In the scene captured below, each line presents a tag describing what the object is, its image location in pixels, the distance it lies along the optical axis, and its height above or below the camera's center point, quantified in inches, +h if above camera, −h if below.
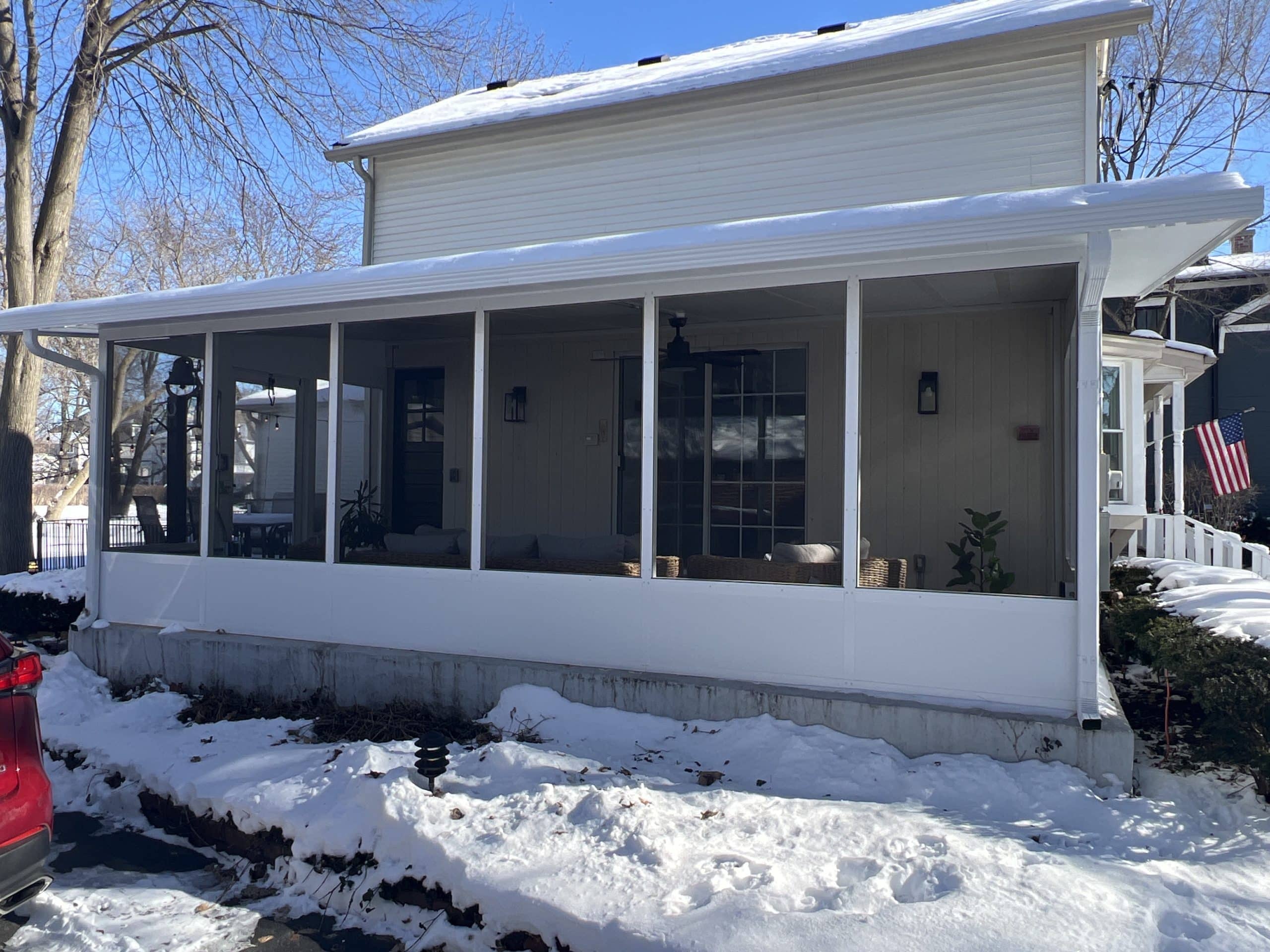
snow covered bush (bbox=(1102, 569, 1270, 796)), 162.1 -29.7
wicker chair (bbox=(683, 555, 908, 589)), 216.1 -14.8
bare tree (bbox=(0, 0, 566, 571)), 407.2 +180.9
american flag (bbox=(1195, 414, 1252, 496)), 450.3 +23.6
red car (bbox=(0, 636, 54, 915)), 122.3 -38.1
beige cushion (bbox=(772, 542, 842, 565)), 229.0 -11.4
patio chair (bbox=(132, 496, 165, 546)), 290.4 -7.0
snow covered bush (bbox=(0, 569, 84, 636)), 329.4 -37.6
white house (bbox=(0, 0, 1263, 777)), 190.9 +37.9
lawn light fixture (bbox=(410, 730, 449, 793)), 169.2 -44.8
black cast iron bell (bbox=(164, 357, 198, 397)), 297.1 +36.3
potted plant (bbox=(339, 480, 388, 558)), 374.6 -8.8
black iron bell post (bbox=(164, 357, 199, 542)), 290.4 +17.0
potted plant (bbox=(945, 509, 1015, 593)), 276.5 -14.9
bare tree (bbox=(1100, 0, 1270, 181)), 660.7 +300.0
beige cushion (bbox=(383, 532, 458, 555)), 257.9 -11.4
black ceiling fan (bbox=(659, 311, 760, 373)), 310.2 +49.6
